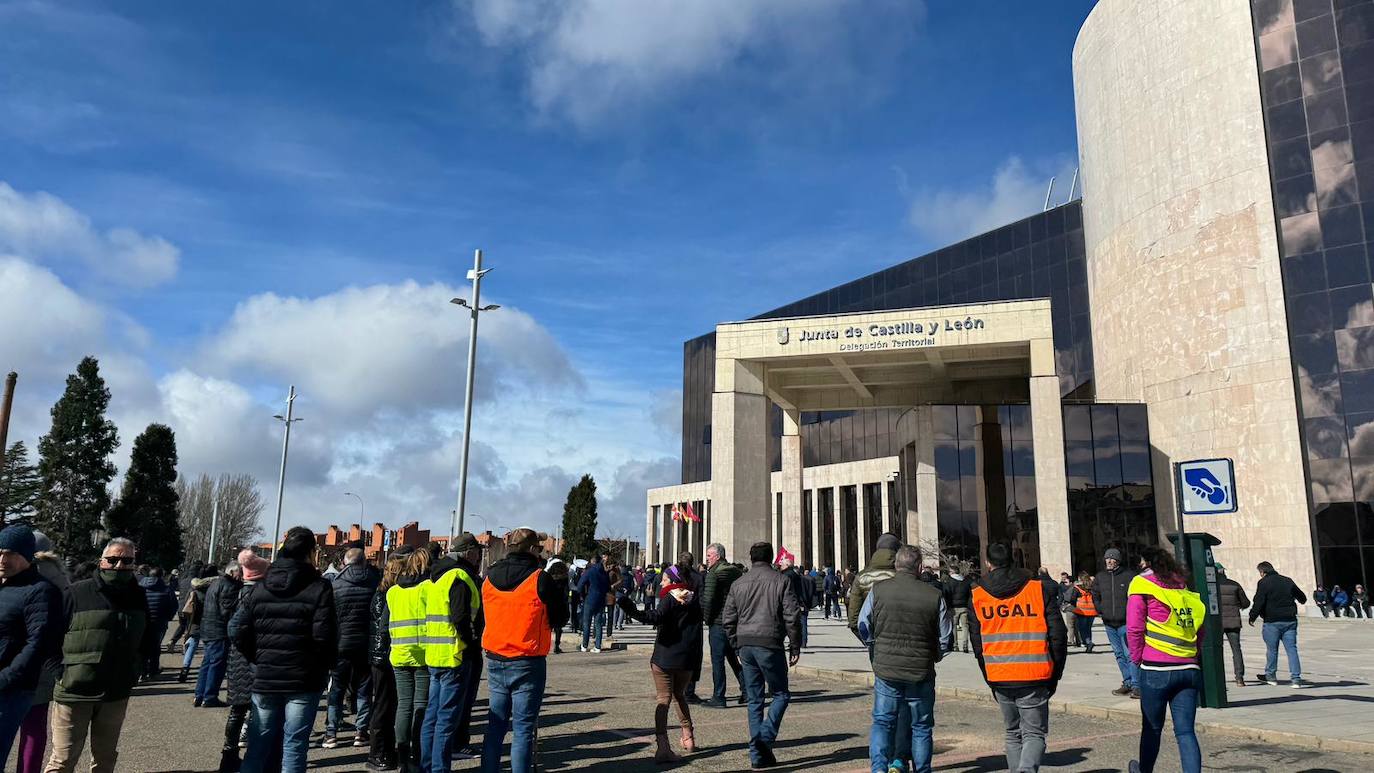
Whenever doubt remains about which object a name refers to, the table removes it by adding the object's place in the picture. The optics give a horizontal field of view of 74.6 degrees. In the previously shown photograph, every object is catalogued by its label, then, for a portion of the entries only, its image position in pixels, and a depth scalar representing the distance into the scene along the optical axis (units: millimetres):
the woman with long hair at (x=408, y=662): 7027
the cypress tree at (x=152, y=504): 46156
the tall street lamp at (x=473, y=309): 22734
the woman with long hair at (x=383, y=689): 7602
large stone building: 30562
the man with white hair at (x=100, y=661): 5676
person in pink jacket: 6324
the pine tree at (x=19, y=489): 44094
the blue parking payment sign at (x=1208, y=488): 10484
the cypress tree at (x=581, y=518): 74062
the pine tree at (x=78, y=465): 43219
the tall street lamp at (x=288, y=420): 39344
